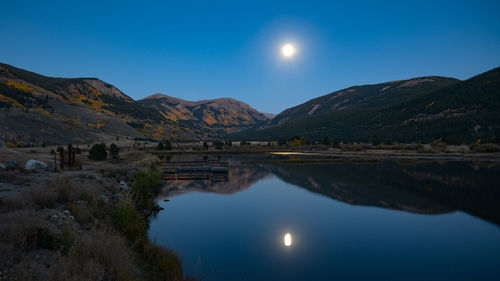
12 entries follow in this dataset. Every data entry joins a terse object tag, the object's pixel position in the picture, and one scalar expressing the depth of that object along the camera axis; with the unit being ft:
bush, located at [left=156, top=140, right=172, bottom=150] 253.24
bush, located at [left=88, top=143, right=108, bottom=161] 124.57
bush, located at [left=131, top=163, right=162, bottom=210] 65.72
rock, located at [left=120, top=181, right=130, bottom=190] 64.17
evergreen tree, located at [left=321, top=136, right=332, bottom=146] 294.74
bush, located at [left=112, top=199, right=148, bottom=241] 36.14
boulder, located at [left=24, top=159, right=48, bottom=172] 56.65
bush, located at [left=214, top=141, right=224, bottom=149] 288.92
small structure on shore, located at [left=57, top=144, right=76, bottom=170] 72.79
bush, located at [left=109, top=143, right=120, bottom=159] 137.90
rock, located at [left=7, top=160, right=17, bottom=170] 50.34
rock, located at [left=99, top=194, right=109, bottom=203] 43.56
